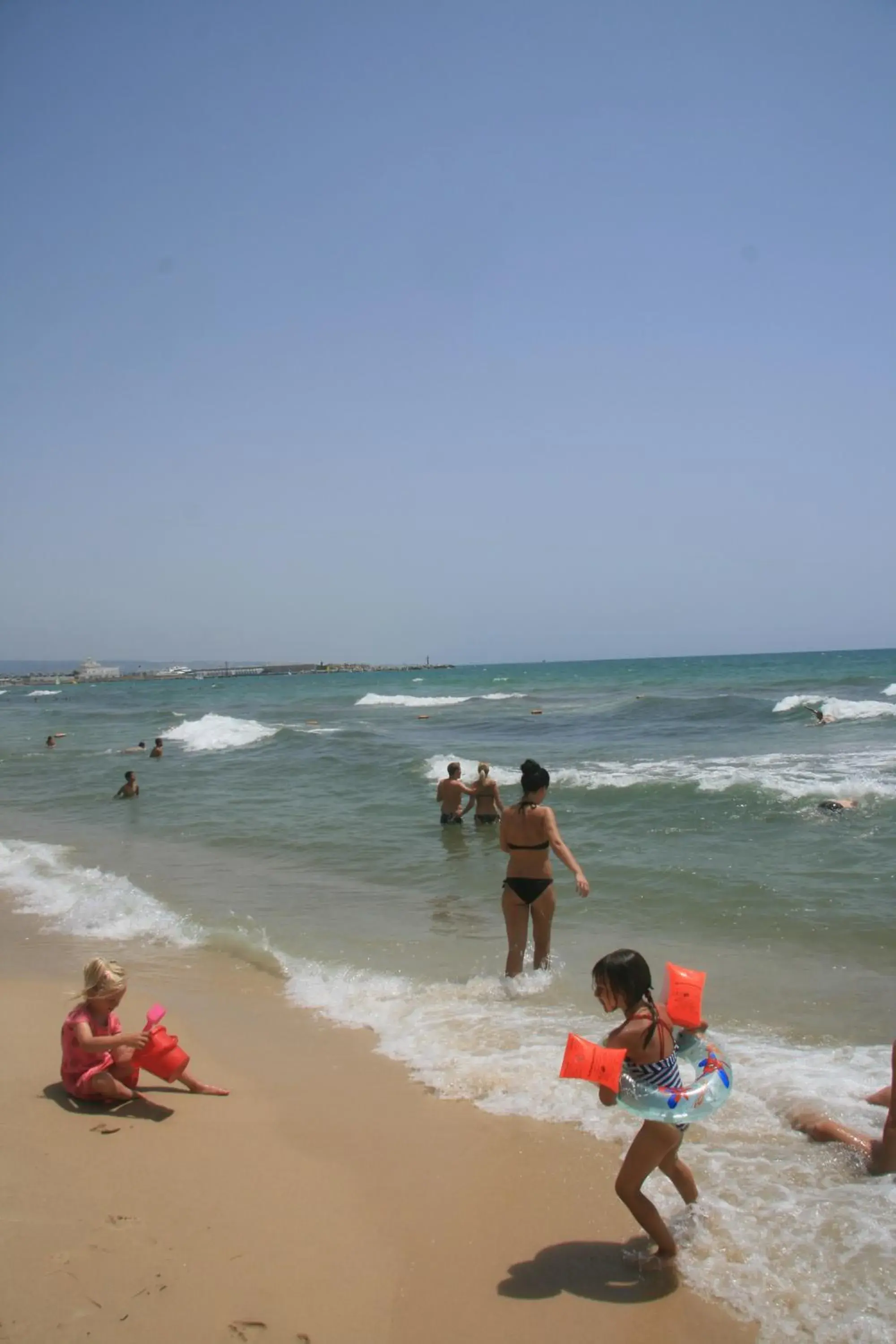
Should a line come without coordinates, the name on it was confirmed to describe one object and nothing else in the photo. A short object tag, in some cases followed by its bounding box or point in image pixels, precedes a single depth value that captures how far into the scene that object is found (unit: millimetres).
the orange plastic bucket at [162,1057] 4488
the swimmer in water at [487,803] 12648
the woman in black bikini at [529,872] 6559
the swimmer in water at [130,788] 16375
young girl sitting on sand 4391
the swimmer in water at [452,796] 12680
